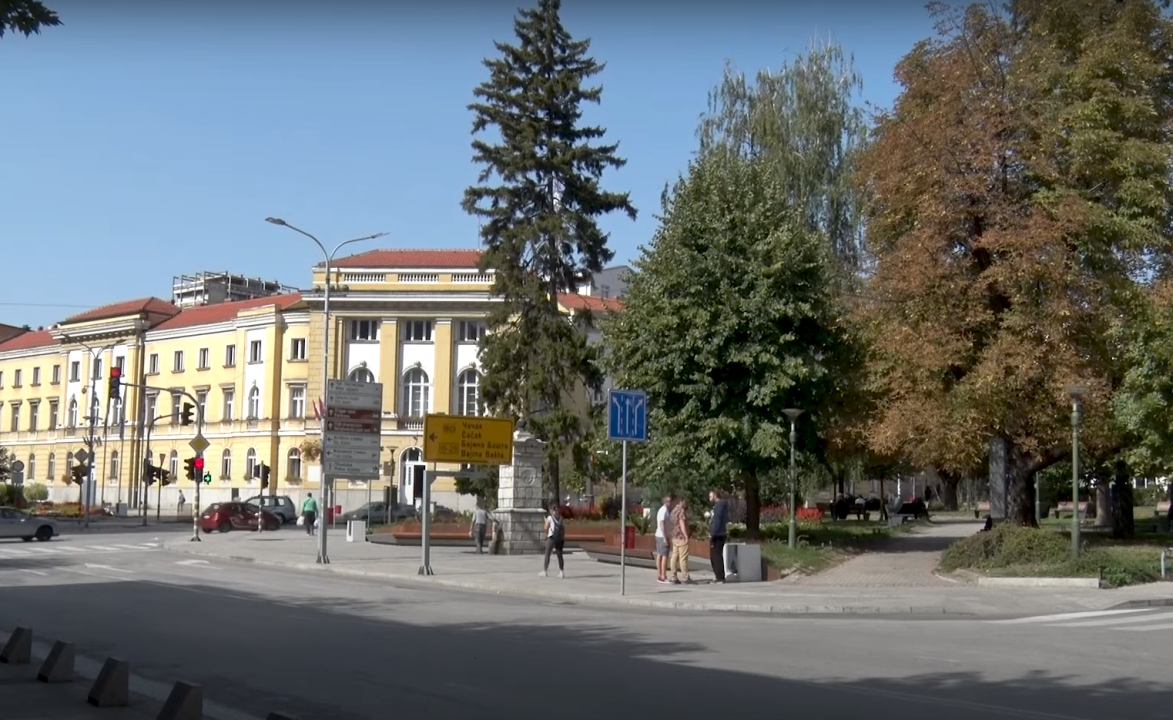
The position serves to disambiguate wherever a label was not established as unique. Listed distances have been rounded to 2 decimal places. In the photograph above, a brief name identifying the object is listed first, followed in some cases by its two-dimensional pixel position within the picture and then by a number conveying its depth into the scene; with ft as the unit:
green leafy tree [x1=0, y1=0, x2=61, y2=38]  30.89
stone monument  112.78
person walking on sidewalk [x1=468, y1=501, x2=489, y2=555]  117.08
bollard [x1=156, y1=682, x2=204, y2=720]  29.63
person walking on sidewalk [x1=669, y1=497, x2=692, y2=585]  82.74
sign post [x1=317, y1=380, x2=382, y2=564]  105.91
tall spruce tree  159.02
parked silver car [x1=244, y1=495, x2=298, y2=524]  216.74
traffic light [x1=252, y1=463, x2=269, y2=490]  211.20
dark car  195.62
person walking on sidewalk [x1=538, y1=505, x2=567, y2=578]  88.79
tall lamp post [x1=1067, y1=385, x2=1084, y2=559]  83.15
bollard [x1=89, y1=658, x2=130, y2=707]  34.35
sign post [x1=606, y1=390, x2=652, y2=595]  76.74
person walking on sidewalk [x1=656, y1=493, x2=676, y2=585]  83.76
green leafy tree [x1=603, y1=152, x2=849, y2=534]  105.40
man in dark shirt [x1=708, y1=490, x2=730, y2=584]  83.10
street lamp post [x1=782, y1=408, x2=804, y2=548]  93.89
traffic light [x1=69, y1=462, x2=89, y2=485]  203.41
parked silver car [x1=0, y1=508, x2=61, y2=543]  142.92
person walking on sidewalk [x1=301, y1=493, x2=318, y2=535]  153.69
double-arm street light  106.22
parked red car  174.40
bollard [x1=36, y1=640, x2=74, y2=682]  37.99
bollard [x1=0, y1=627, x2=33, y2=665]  41.06
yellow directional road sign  101.24
